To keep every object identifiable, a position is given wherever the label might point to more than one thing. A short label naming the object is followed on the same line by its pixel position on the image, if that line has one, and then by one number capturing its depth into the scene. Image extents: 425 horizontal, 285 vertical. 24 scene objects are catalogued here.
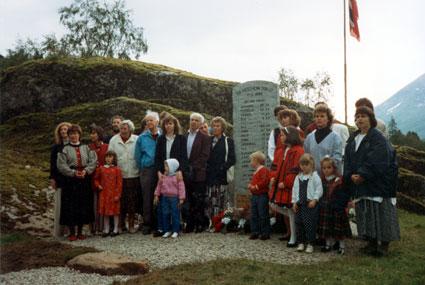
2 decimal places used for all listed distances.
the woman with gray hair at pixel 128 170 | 8.48
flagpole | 16.47
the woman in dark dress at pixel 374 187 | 6.34
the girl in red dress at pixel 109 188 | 8.26
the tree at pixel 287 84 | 36.31
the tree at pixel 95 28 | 39.44
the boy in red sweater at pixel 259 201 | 7.55
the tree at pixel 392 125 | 66.62
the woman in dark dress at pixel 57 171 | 8.34
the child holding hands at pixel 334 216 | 6.70
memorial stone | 9.05
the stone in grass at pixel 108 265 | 5.75
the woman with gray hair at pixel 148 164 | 8.28
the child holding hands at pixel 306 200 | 6.79
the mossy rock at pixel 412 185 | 15.45
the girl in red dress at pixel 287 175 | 7.12
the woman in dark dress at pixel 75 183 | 8.20
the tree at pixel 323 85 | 35.28
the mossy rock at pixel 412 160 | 17.97
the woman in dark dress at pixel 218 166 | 8.38
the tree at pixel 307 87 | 35.59
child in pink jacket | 7.94
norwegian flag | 16.44
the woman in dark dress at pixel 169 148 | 8.10
